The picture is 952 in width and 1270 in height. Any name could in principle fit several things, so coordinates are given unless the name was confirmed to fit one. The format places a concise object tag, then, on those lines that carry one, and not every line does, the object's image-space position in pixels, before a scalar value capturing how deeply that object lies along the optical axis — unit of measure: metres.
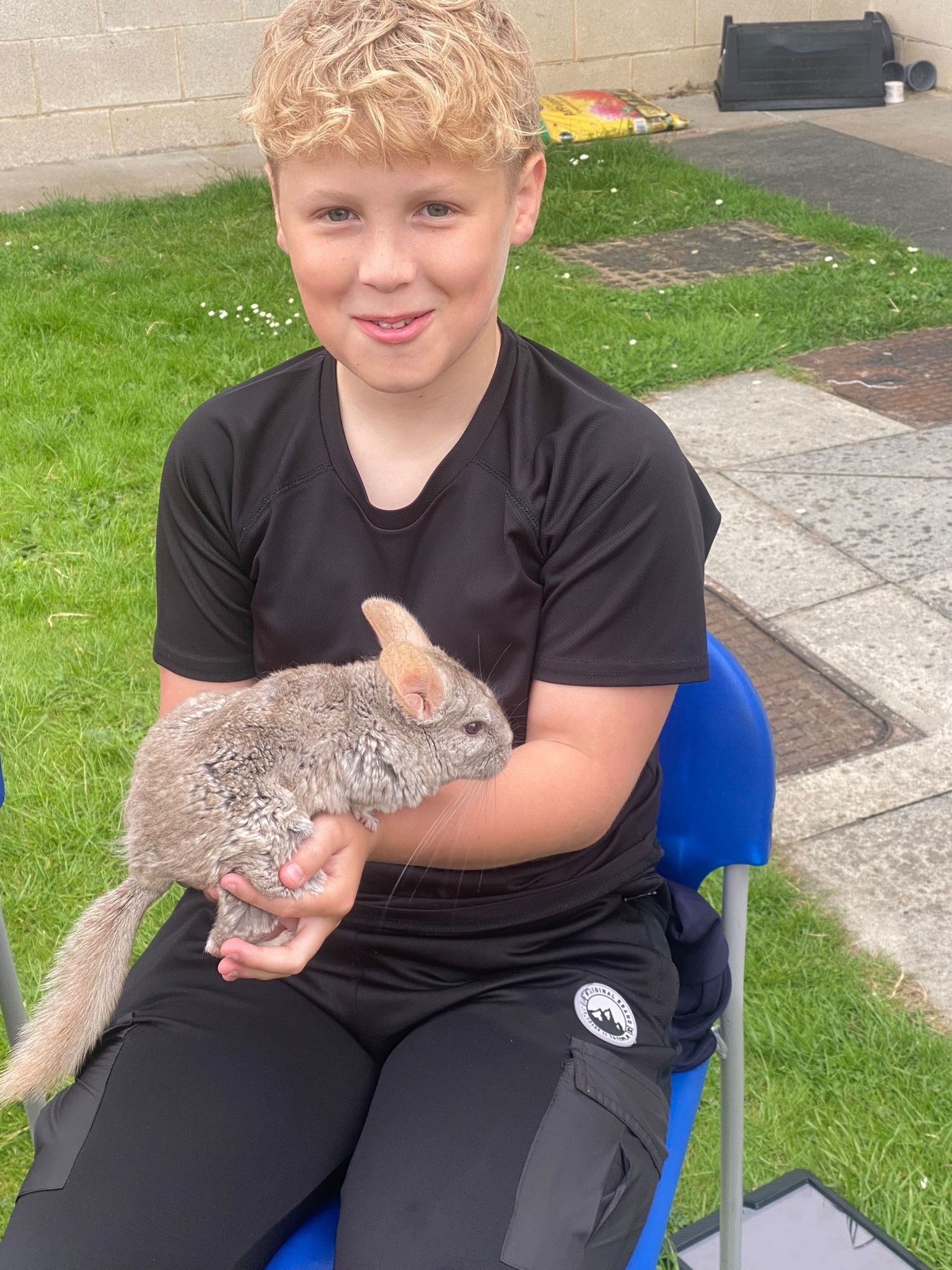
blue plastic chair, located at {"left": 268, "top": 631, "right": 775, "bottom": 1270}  1.93
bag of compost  9.84
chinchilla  1.77
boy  1.62
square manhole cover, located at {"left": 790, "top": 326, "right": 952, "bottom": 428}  5.62
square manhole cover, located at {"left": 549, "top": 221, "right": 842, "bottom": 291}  7.23
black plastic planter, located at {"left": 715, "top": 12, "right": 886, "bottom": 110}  10.67
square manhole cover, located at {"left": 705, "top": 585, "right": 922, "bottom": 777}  3.58
